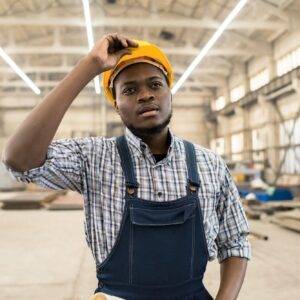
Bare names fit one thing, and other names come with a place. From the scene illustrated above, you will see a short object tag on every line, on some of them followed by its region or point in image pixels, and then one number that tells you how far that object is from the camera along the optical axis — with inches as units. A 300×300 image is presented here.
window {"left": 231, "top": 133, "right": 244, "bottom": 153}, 698.7
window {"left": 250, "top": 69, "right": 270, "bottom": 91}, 575.6
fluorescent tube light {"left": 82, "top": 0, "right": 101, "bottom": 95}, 298.9
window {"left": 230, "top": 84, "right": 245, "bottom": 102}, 681.6
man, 48.6
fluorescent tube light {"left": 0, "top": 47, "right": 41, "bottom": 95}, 407.2
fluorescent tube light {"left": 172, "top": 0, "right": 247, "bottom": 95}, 300.4
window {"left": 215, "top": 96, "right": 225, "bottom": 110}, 794.8
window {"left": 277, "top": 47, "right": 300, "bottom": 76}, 478.6
